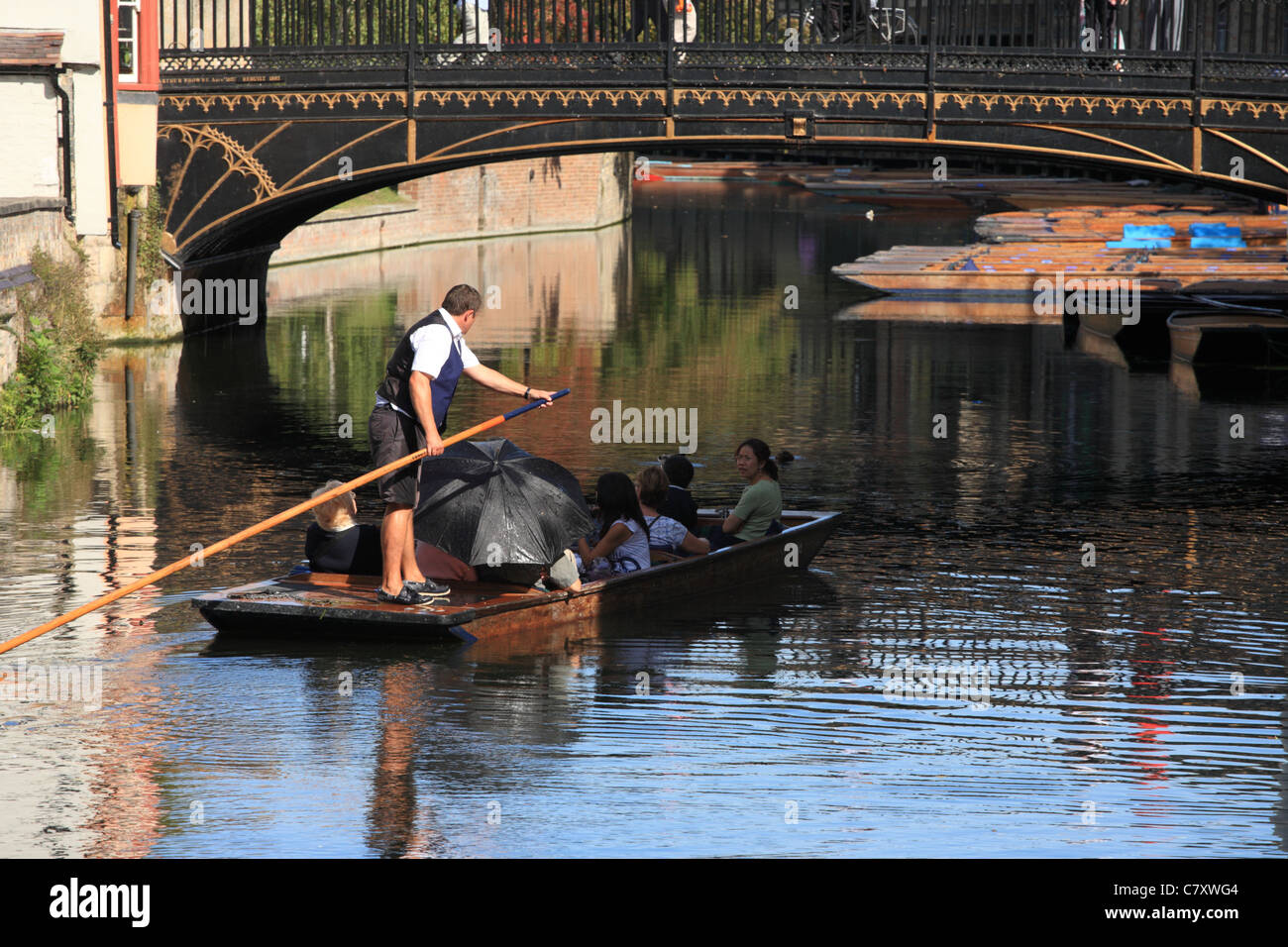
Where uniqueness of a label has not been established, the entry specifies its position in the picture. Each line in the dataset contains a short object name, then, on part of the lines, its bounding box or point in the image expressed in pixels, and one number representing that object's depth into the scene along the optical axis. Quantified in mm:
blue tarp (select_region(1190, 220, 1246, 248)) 42156
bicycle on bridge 25016
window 24812
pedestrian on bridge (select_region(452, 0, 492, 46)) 29484
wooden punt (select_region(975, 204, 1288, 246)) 43531
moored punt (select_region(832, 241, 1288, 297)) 34750
